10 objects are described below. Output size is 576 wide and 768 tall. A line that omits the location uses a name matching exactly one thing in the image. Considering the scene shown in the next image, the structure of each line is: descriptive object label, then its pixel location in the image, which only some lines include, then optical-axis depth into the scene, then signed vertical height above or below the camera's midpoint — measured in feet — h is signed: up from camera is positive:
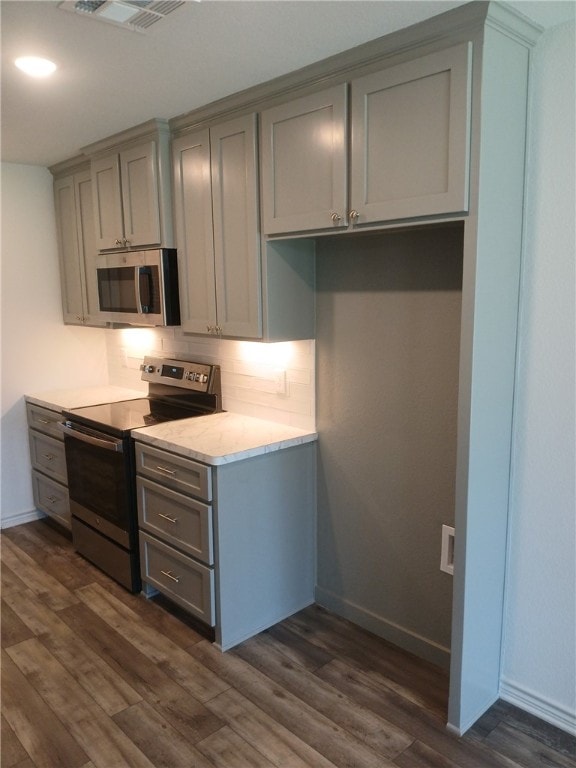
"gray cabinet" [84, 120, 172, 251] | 9.95 +1.93
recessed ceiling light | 6.98 +2.80
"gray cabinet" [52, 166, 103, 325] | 12.37 +1.15
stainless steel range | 10.02 -2.73
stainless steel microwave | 10.20 +0.21
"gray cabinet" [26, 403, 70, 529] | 12.26 -3.55
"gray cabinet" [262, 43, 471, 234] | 6.10 +1.69
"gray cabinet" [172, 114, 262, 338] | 8.64 +1.06
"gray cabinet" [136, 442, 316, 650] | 8.55 -3.64
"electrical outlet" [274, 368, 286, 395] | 9.91 -1.41
